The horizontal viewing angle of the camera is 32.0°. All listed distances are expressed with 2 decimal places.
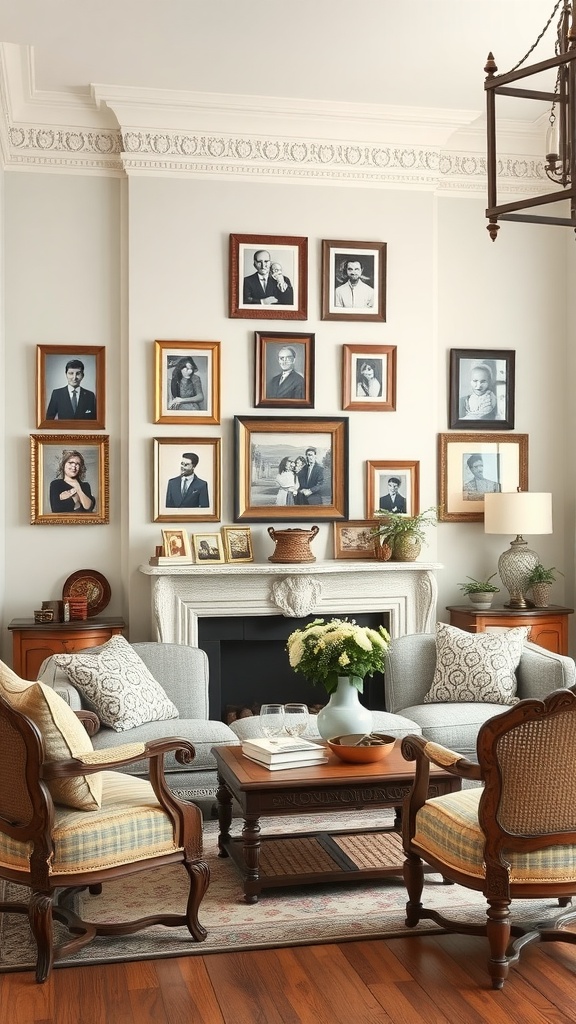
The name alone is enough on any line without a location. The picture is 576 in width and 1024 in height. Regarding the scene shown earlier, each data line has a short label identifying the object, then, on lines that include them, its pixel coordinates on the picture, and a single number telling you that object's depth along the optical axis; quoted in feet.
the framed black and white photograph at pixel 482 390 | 22.80
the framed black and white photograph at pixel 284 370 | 21.39
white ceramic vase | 14.58
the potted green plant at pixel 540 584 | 21.71
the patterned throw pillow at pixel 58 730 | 11.28
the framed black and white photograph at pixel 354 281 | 21.66
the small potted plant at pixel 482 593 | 21.77
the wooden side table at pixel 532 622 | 21.30
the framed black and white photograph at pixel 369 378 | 21.77
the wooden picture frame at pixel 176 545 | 20.59
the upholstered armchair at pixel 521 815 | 10.69
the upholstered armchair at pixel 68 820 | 11.08
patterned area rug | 11.78
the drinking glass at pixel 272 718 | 14.66
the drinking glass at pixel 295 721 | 14.71
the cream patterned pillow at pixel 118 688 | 16.49
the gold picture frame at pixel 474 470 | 22.62
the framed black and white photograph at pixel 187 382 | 20.99
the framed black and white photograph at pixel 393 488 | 21.97
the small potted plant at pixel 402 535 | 21.40
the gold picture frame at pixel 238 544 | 21.15
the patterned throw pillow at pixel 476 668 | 18.45
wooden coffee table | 13.20
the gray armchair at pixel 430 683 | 17.31
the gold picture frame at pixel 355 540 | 21.76
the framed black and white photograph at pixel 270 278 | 21.25
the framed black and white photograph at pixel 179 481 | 21.03
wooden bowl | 13.97
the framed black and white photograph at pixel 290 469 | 21.38
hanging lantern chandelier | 10.25
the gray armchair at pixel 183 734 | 16.21
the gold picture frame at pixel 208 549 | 20.94
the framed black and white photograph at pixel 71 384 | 21.02
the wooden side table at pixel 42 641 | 19.52
